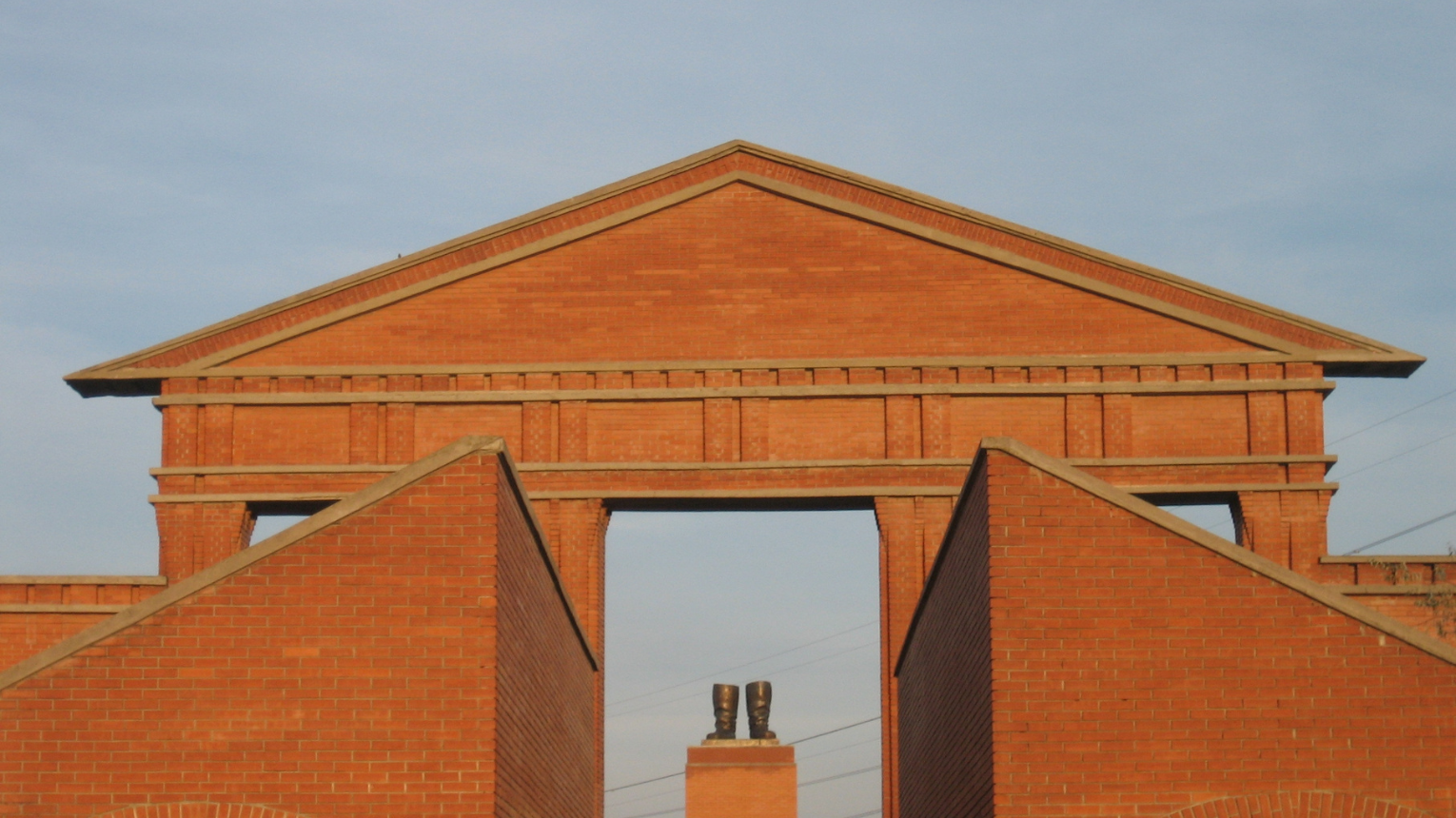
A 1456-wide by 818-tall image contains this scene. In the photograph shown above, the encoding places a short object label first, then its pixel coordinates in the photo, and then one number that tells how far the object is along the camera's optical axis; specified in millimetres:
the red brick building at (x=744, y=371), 30188
